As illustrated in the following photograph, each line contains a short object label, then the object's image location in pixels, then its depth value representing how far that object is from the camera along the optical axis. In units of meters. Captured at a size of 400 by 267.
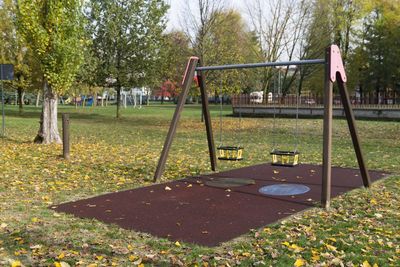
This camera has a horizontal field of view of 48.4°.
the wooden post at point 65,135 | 11.05
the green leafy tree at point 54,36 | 12.91
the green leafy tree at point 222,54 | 25.23
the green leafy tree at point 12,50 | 30.61
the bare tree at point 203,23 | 25.56
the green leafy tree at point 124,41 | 27.69
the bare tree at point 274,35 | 33.97
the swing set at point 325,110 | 6.45
